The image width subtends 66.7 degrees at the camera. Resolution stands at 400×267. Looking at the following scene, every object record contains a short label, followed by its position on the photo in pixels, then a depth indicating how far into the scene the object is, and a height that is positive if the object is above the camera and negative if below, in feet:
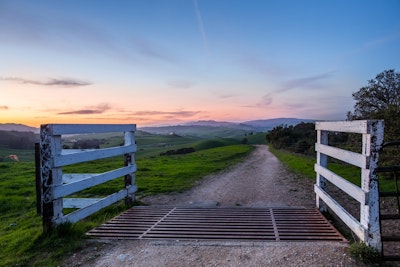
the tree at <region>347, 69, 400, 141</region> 48.03 +4.77
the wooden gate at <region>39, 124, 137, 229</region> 14.93 -2.57
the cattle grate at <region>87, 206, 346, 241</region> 16.15 -5.93
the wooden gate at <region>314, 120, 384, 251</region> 12.20 -2.38
